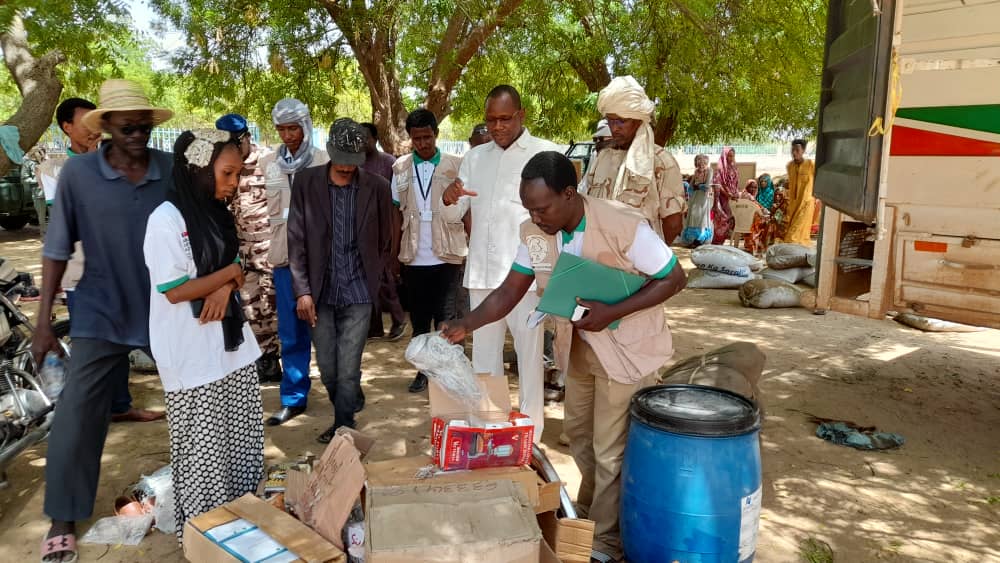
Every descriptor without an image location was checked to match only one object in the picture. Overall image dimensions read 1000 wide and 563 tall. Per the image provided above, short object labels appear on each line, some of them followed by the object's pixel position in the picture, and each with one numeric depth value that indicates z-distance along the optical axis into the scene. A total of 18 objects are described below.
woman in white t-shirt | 2.87
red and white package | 2.92
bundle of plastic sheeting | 3.73
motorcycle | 3.58
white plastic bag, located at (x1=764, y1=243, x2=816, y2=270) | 9.27
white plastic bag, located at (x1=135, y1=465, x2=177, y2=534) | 3.46
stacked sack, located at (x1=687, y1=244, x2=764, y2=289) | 9.76
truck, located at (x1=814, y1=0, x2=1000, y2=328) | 3.92
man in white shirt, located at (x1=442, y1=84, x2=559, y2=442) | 4.11
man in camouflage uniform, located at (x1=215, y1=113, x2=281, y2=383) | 5.17
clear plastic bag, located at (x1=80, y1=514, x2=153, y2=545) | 3.36
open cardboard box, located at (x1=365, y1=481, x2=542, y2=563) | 2.29
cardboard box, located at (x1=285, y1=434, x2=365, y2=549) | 2.74
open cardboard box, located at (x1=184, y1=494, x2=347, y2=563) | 2.62
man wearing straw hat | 3.10
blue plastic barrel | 2.73
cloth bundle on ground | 4.49
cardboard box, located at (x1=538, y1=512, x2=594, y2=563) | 2.71
